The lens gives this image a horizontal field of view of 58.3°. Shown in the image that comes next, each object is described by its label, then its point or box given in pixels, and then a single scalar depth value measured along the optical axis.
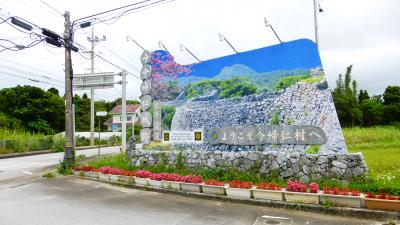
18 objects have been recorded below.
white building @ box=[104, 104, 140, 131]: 58.44
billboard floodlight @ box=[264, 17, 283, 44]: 10.95
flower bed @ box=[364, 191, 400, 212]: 7.10
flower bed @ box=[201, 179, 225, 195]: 9.41
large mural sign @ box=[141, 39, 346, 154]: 10.13
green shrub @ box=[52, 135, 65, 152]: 28.02
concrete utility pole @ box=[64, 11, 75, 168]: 15.22
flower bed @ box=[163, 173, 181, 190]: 10.35
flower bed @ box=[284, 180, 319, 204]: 8.04
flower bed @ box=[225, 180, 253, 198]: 8.94
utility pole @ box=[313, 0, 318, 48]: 15.16
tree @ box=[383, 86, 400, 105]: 36.38
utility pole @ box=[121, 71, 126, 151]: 21.61
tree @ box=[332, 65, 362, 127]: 31.59
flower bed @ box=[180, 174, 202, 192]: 9.90
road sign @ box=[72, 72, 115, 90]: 20.67
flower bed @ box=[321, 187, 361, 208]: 7.56
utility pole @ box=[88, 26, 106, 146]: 34.90
